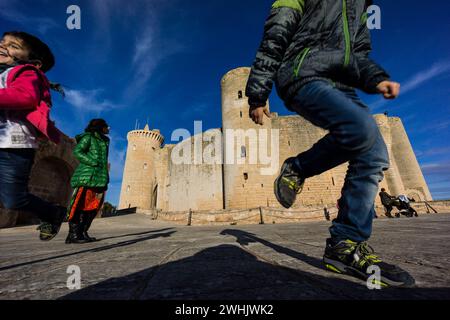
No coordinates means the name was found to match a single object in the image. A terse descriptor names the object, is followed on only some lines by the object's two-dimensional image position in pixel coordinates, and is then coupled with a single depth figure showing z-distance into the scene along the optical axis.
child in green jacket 3.27
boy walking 1.19
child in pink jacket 1.61
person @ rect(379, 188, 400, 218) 9.93
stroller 9.64
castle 14.39
